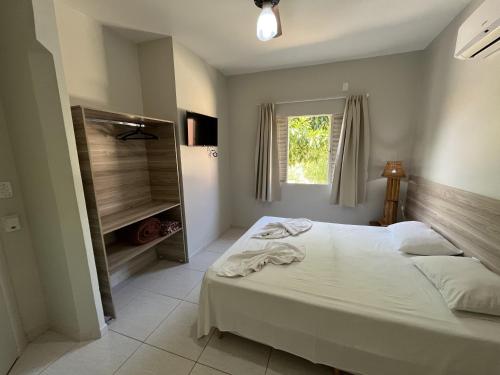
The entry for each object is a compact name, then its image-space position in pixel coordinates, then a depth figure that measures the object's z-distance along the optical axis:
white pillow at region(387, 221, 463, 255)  1.69
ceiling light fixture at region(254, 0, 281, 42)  1.51
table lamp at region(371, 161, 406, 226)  2.70
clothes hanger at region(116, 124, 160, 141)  2.18
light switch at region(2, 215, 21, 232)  1.44
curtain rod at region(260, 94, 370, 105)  3.05
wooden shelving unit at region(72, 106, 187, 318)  1.64
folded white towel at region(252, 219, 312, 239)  2.20
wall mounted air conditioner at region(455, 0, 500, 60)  1.28
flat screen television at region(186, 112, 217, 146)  2.51
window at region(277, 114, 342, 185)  3.29
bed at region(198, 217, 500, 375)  1.05
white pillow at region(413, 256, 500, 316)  1.11
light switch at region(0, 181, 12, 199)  1.42
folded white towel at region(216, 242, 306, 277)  1.56
